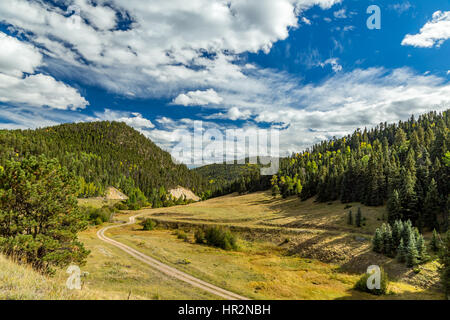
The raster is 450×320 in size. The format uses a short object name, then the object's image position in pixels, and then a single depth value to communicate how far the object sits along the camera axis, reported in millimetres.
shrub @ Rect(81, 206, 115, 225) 81438
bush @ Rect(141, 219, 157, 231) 74750
